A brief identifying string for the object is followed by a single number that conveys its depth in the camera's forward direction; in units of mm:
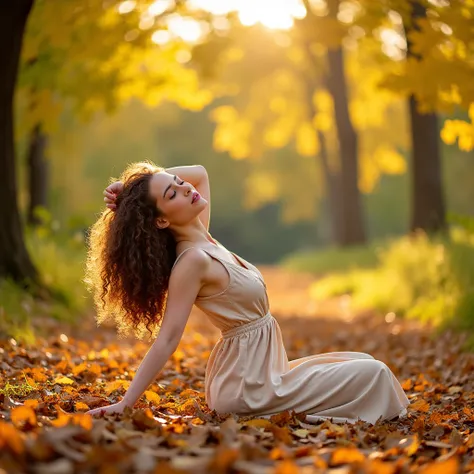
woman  3584
